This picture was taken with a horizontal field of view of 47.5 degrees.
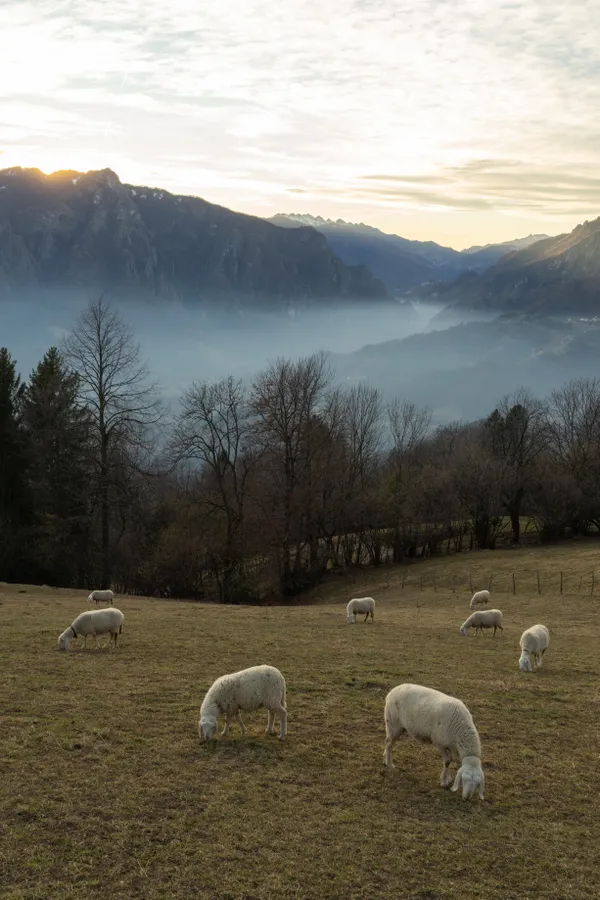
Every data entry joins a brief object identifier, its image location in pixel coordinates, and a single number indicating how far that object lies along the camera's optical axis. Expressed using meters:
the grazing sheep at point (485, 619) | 24.97
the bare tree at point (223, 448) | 47.71
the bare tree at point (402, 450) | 55.19
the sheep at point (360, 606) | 27.66
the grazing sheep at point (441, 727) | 10.70
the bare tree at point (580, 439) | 58.19
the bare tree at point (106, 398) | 41.31
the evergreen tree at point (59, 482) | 41.88
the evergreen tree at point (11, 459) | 45.59
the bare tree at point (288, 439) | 50.59
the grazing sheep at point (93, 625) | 19.33
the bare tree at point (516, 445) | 60.28
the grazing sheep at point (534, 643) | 19.61
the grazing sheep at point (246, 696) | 12.59
